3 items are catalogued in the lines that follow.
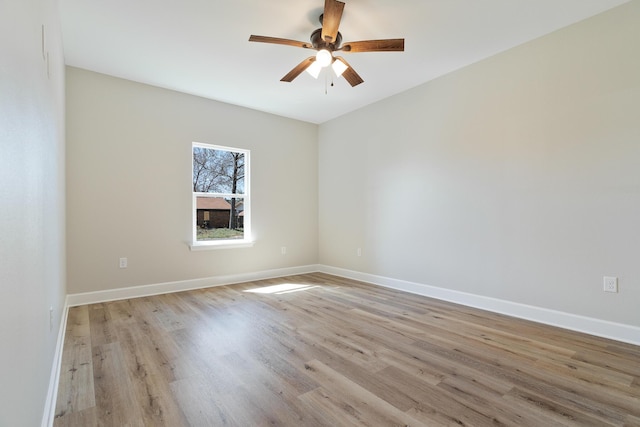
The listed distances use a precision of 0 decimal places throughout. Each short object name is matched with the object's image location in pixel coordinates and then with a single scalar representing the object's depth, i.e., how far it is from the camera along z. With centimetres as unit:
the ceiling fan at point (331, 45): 225
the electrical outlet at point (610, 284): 254
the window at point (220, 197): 439
